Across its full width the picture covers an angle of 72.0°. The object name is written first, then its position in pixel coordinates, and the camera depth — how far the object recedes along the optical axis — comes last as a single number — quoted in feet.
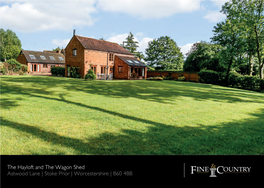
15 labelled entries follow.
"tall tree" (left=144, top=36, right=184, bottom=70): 183.11
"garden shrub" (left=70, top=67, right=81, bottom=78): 115.90
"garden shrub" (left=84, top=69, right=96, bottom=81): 91.40
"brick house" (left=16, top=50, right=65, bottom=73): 168.45
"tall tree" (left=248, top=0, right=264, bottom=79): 95.38
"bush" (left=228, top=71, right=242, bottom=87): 94.81
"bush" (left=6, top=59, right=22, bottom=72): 112.56
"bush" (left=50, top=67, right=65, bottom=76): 133.44
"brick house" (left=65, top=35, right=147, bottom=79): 115.65
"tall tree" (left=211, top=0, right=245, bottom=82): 101.24
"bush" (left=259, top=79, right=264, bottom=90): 83.41
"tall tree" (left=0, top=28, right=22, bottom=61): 220.02
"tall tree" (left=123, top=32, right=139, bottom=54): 219.00
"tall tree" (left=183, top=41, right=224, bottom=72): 128.16
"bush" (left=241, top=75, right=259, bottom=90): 87.04
